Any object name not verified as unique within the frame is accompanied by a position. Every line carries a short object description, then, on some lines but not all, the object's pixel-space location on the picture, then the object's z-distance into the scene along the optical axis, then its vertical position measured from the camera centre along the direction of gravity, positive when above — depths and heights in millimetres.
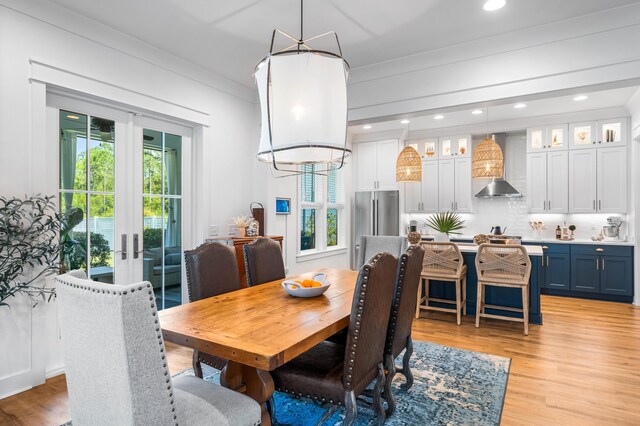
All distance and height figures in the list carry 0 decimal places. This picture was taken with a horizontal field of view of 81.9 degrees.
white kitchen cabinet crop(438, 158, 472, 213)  6461 +445
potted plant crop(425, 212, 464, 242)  4973 -209
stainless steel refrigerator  6363 -73
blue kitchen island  4133 -961
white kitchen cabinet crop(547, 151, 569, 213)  5715 +441
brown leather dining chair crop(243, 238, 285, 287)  2887 -407
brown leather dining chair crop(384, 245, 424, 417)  2197 -624
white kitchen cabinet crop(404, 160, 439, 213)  6750 +348
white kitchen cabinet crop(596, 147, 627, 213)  5340 +435
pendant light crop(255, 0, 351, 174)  2088 +640
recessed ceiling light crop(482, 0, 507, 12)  2703 +1532
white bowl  2320 -497
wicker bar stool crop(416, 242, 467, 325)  4129 -676
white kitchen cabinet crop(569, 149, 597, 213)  5531 +440
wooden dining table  1497 -550
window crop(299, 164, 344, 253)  5801 +4
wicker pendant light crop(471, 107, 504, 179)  4656 +633
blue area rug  2252 -1274
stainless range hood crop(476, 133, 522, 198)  6034 +369
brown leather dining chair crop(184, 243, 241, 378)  2438 -425
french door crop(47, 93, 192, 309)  3010 +183
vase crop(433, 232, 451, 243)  4854 -353
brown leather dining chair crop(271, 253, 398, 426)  1703 -779
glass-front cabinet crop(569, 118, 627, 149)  5383 +1148
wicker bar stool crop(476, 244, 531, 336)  3832 -639
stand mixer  5426 -273
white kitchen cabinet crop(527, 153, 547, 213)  5879 +449
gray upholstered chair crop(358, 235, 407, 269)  3785 -361
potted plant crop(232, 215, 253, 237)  4141 -141
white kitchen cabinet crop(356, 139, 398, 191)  6539 +832
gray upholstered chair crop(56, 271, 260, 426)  1104 -457
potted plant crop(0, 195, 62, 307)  2461 -229
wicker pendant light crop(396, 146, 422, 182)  5173 +642
